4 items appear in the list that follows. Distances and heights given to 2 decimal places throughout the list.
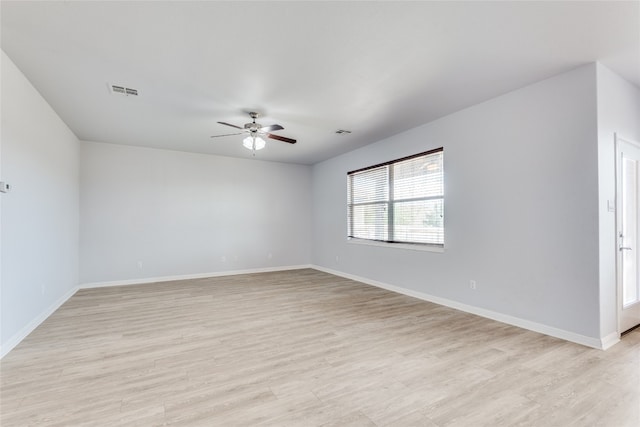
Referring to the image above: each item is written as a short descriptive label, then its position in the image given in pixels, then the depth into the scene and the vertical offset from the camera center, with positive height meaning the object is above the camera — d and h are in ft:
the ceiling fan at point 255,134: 13.19 +3.91
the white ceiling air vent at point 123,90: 10.71 +4.89
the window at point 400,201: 14.80 +0.87
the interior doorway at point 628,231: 9.89 -0.63
